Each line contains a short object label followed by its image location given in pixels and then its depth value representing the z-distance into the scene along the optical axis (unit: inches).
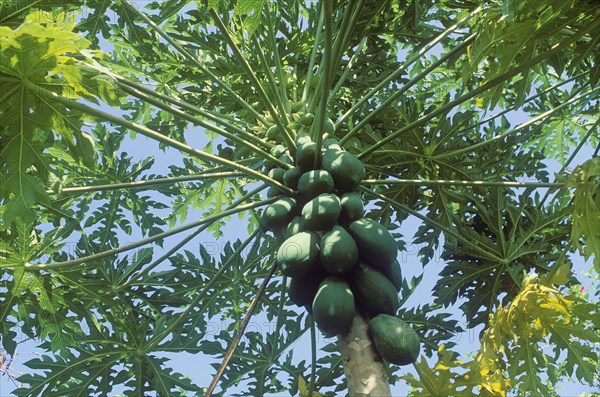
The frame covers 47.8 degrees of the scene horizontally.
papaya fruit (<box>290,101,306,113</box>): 156.9
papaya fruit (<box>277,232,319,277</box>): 111.5
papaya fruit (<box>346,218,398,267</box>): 114.7
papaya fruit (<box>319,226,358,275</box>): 109.1
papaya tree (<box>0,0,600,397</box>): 108.5
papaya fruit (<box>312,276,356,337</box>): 103.3
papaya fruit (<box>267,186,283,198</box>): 140.3
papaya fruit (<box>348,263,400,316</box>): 109.0
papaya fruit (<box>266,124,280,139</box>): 151.3
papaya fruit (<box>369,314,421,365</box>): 100.3
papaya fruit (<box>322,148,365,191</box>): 125.4
